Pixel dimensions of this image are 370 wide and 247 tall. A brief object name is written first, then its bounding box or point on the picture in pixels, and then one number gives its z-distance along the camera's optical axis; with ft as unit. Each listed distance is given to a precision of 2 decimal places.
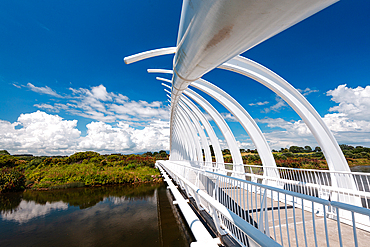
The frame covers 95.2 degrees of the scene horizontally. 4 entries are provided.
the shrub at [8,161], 82.75
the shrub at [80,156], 99.18
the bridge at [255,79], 4.65
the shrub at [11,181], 57.67
